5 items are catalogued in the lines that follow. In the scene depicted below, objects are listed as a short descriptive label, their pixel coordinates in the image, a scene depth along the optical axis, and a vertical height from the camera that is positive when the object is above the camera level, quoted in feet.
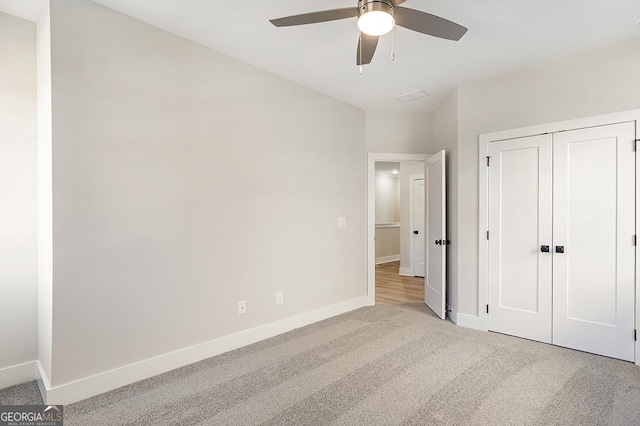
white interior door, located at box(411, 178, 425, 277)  22.11 -1.16
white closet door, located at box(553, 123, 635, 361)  9.13 -0.88
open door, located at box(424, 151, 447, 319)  12.91 -1.07
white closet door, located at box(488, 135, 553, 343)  10.48 -0.89
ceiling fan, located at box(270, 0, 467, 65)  5.77 +3.55
